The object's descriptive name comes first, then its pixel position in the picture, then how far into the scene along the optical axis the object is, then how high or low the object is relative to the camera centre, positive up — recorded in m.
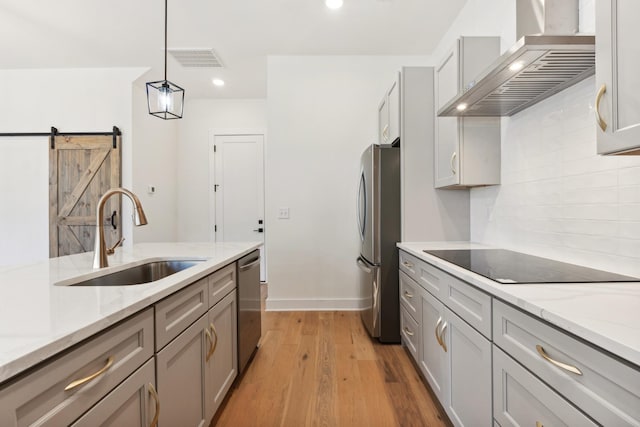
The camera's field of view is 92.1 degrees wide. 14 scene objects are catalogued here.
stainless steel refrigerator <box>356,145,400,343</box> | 2.50 -0.17
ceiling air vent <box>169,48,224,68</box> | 3.27 +1.74
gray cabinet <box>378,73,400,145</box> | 2.58 +0.91
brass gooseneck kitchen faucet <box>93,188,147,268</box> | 1.40 -0.04
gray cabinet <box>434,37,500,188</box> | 2.02 +0.57
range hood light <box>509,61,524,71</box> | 1.30 +0.64
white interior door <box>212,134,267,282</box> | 4.62 +0.29
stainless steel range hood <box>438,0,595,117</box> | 1.17 +0.64
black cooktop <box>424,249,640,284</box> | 1.12 -0.24
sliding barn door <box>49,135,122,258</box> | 3.74 +0.31
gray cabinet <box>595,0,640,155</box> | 0.84 +0.39
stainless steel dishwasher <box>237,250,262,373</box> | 1.95 -0.63
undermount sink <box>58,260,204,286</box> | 1.47 -0.31
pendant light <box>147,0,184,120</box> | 2.02 +0.78
